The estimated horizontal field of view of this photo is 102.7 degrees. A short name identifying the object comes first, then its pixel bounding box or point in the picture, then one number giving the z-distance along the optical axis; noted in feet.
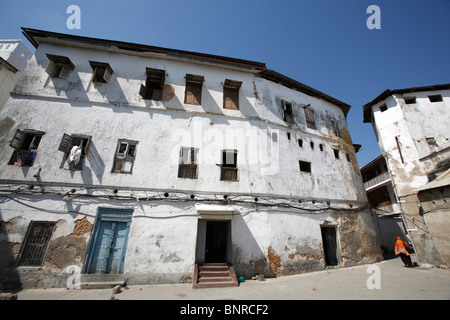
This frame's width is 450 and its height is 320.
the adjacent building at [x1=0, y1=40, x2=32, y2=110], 38.42
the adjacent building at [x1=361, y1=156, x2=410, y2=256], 55.72
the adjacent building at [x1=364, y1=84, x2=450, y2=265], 29.68
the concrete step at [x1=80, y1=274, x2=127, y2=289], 22.60
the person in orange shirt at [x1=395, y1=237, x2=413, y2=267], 30.32
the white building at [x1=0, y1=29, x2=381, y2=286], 25.18
